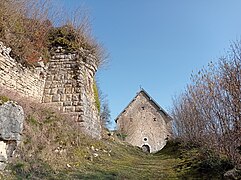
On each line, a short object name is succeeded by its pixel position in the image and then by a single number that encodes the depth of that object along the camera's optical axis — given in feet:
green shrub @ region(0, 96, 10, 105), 15.06
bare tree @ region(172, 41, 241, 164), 19.20
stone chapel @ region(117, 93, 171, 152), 89.76
